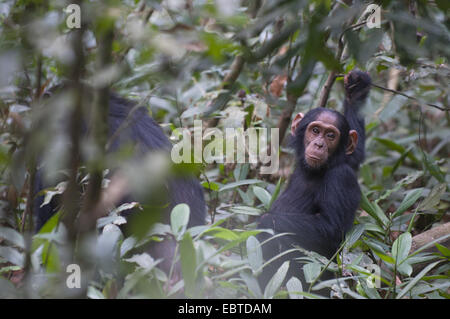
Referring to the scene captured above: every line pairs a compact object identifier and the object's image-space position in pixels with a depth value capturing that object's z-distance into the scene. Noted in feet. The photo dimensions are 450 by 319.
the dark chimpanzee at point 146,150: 18.39
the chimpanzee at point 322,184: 21.76
